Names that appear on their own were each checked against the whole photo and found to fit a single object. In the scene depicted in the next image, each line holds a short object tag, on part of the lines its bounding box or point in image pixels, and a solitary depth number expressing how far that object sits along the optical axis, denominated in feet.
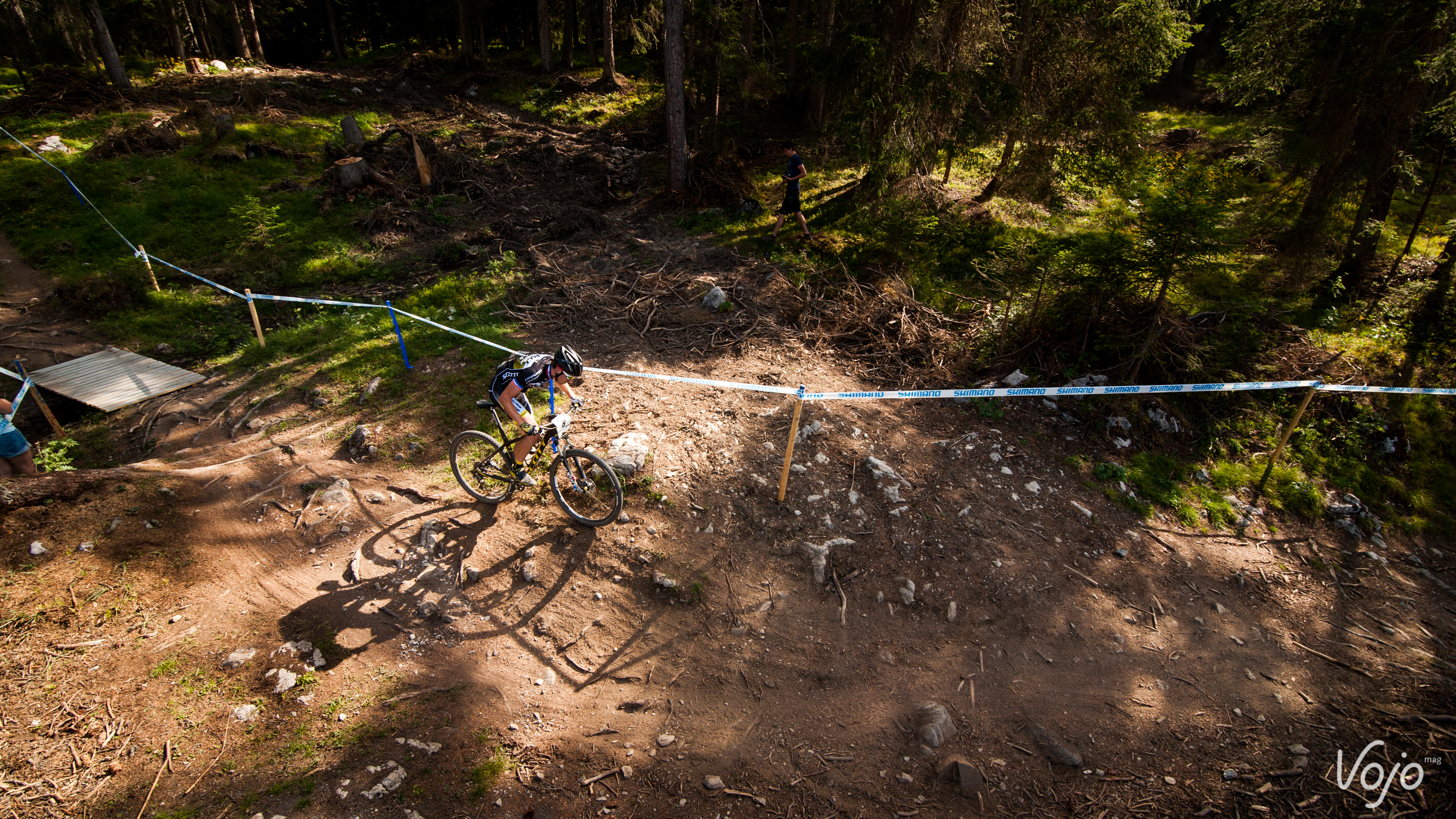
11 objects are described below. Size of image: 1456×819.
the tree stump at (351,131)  52.75
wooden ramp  25.29
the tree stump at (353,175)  45.68
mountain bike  18.45
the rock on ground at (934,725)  13.76
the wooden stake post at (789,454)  18.08
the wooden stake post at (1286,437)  20.81
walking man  38.58
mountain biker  17.37
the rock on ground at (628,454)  20.63
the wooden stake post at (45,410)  21.12
